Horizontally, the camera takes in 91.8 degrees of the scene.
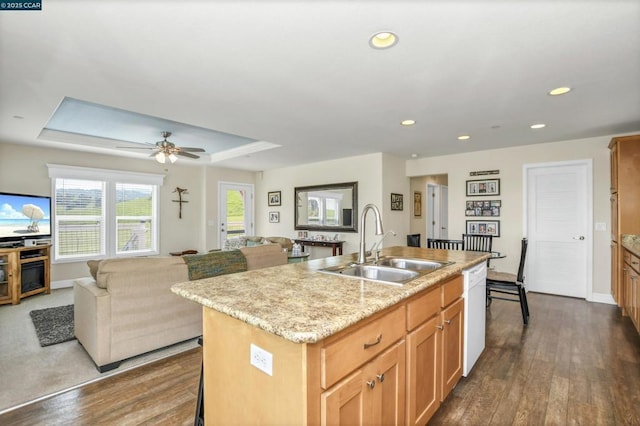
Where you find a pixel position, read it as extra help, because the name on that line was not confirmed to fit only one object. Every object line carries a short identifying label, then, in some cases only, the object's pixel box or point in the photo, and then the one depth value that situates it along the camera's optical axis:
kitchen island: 1.04
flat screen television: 4.41
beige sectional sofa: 2.46
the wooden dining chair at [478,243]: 4.76
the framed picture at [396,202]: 5.70
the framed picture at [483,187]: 5.17
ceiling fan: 4.40
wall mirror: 5.91
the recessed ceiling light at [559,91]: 2.66
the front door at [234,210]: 7.38
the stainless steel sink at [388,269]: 1.98
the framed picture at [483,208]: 5.18
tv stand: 4.22
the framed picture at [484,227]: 5.18
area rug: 3.02
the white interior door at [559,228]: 4.53
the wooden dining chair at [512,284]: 3.41
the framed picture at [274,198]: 7.38
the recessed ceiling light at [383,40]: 1.89
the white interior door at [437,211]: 7.38
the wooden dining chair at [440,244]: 4.22
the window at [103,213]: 5.31
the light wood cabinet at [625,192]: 3.61
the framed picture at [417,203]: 7.04
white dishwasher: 2.23
